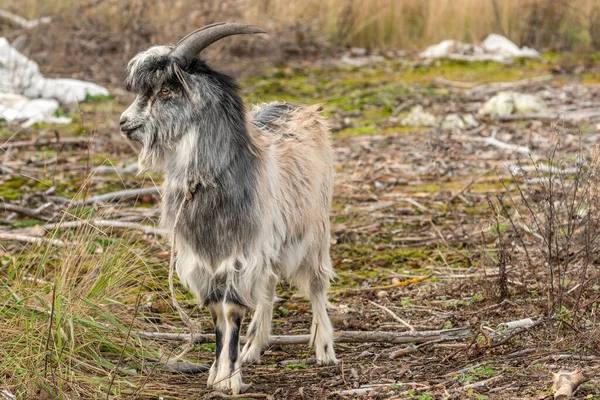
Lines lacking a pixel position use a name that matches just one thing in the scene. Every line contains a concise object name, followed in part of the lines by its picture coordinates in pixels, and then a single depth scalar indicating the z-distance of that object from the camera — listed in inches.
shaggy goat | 388.2
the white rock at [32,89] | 932.0
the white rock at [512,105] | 909.2
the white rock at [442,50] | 1301.7
